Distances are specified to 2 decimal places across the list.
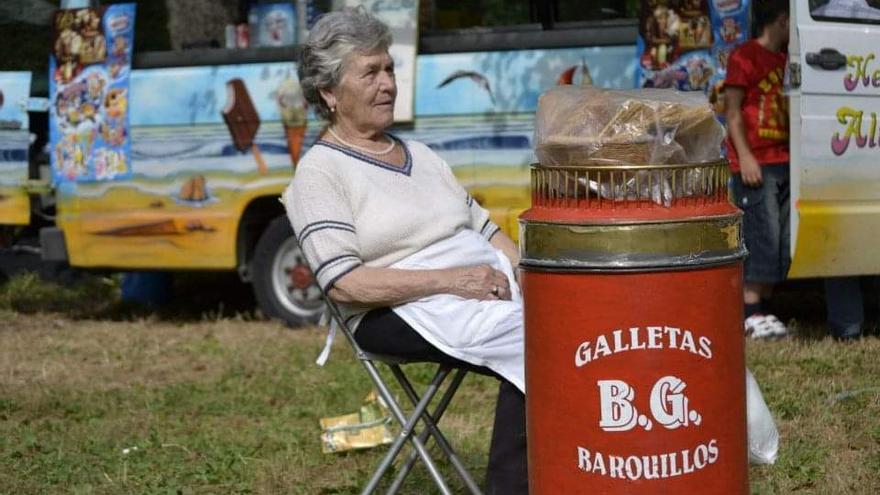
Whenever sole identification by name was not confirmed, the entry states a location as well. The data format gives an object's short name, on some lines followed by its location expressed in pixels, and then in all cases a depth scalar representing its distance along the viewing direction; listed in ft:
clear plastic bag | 11.32
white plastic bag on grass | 12.68
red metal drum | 11.02
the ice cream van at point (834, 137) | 23.11
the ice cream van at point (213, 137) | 26.13
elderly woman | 14.06
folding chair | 14.66
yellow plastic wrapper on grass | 19.49
